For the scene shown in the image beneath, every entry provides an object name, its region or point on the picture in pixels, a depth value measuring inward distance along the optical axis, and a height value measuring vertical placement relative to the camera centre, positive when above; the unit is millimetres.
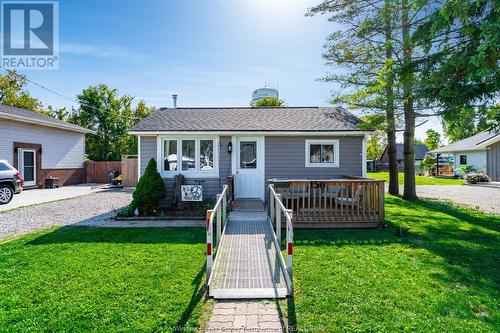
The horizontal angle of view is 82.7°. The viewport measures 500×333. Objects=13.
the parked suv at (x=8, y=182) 11086 -468
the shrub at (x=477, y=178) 21688 -711
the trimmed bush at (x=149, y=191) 9102 -708
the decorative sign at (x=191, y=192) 9352 -733
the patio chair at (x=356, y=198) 7664 -796
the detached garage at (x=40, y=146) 15078 +1457
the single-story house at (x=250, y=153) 10469 +628
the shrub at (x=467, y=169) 26077 -21
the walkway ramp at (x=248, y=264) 3975 -1664
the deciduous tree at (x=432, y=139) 57625 +6105
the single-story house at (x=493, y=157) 21998 +946
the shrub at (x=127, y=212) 9002 -1345
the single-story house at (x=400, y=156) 46656 +2473
